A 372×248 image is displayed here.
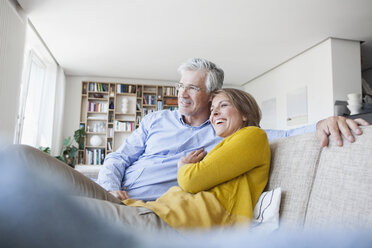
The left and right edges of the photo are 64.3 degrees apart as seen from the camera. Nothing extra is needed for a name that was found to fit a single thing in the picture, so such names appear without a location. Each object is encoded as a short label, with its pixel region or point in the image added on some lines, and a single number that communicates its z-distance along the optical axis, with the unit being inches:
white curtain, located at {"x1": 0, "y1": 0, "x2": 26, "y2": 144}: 147.9
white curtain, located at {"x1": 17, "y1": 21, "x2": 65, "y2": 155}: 215.8
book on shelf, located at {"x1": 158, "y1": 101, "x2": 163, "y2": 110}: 322.3
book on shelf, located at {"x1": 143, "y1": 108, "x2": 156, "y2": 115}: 321.0
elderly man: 63.7
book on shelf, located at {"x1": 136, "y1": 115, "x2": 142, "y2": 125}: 318.0
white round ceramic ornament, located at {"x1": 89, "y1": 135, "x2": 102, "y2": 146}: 304.3
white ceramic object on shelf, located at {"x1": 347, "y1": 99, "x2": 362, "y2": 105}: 162.4
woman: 37.7
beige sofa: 34.2
